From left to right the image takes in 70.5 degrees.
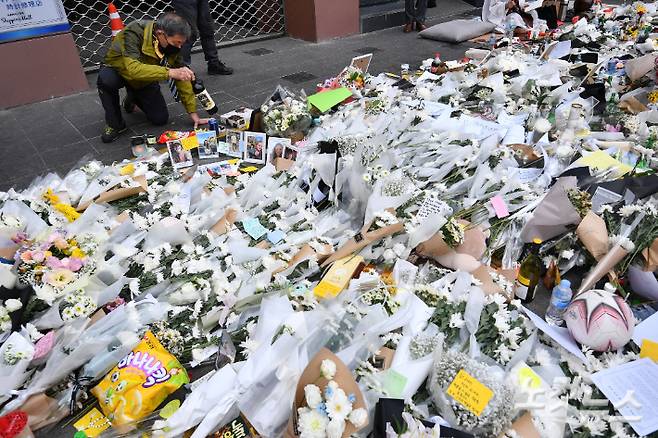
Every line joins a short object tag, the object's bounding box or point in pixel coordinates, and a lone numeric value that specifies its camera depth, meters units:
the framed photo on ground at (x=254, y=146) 3.26
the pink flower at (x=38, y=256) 1.92
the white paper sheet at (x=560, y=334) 1.68
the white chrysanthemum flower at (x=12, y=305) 1.74
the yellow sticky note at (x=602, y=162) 2.56
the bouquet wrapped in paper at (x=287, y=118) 3.25
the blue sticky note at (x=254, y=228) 2.30
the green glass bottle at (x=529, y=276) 2.03
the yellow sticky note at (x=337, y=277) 1.78
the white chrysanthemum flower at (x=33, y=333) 1.73
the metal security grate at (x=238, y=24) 6.42
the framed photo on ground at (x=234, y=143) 3.34
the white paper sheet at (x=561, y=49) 4.50
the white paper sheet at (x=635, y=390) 1.42
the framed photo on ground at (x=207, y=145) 3.35
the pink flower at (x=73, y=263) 1.93
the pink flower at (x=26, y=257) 1.91
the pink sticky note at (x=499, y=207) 2.29
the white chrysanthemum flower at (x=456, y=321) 1.70
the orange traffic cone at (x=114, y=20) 4.41
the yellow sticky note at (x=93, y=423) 1.55
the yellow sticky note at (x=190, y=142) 3.30
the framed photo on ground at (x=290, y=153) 3.10
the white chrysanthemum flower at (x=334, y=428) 1.20
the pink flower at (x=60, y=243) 2.01
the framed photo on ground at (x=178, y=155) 3.16
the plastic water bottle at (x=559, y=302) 1.86
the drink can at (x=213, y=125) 3.51
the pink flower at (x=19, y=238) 2.10
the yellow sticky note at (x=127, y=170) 2.93
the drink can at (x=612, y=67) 4.12
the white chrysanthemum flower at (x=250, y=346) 1.58
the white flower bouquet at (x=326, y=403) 1.21
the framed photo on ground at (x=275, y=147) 3.20
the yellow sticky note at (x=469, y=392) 1.32
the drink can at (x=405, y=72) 4.59
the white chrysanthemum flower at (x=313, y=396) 1.22
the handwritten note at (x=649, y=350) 1.62
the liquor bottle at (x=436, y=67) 4.53
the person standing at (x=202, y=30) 4.77
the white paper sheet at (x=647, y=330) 1.72
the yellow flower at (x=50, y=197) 2.53
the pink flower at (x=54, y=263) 1.91
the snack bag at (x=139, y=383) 1.50
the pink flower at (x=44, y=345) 1.67
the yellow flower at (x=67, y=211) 2.45
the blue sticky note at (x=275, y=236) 2.26
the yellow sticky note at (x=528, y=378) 1.45
